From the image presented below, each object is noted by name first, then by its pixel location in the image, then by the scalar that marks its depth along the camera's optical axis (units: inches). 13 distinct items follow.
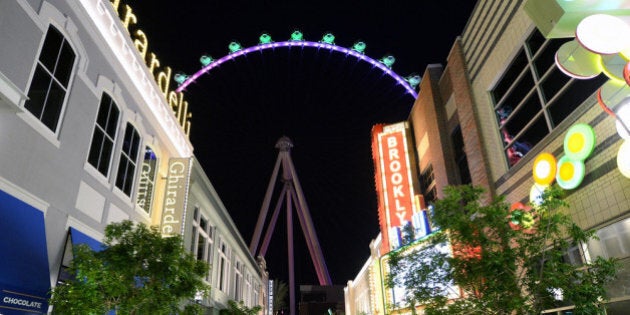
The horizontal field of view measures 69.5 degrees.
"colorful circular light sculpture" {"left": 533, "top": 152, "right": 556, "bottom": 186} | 530.0
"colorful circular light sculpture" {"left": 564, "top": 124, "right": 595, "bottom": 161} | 458.8
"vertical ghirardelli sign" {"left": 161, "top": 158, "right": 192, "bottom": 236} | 645.3
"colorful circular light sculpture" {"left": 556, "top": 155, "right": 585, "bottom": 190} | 481.4
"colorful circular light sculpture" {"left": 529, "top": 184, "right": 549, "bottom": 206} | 546.6
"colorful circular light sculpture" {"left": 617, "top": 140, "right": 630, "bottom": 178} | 387.5
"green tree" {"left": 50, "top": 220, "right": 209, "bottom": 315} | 348.8
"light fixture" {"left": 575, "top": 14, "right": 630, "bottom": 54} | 334.0
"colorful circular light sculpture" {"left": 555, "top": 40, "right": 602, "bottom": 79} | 403.9
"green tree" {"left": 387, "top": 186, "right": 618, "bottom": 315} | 348.5
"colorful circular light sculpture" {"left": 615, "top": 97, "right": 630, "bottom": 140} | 374.9
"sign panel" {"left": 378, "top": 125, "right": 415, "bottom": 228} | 1083.9
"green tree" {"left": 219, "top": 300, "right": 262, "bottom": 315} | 951.6
